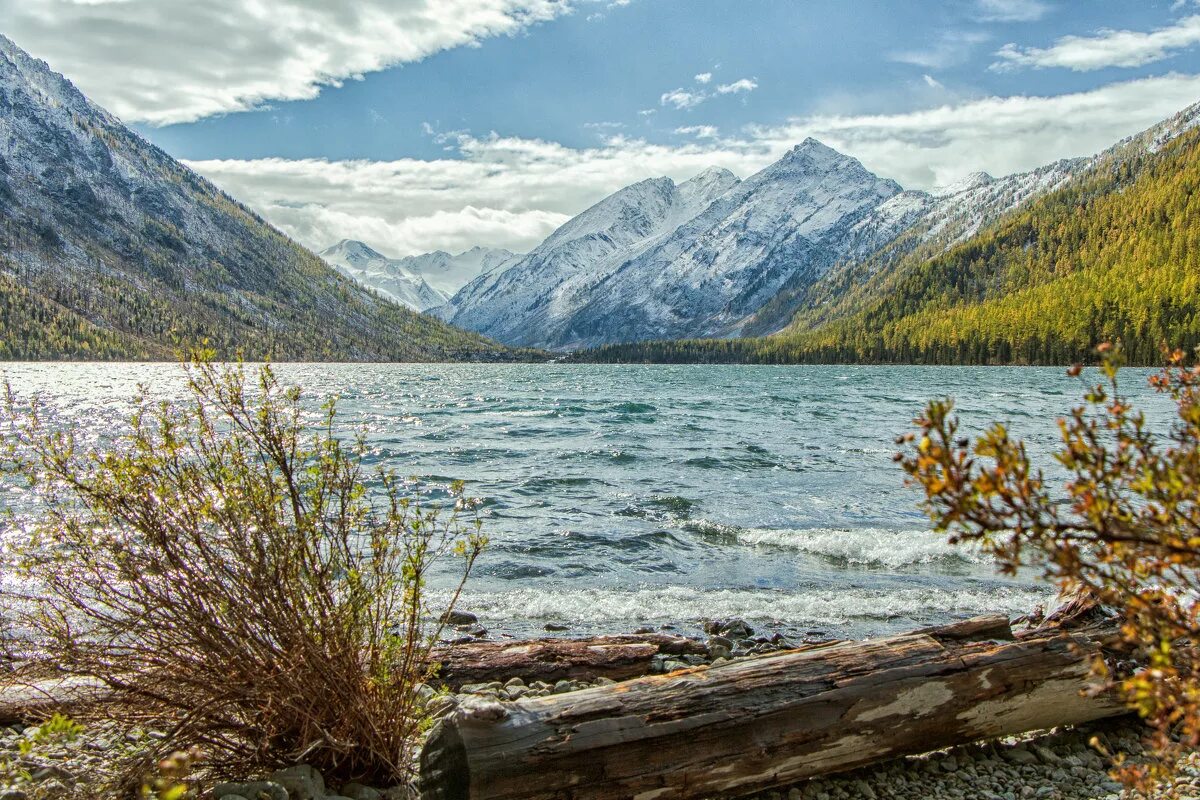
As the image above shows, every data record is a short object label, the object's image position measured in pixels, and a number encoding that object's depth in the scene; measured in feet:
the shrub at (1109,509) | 9.07
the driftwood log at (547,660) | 33.24
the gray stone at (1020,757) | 23.42
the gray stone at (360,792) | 19.61
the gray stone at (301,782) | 18.72
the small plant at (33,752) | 12.91
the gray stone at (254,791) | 18.13
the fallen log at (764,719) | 18.28
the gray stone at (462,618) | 43.78
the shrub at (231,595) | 18.81
